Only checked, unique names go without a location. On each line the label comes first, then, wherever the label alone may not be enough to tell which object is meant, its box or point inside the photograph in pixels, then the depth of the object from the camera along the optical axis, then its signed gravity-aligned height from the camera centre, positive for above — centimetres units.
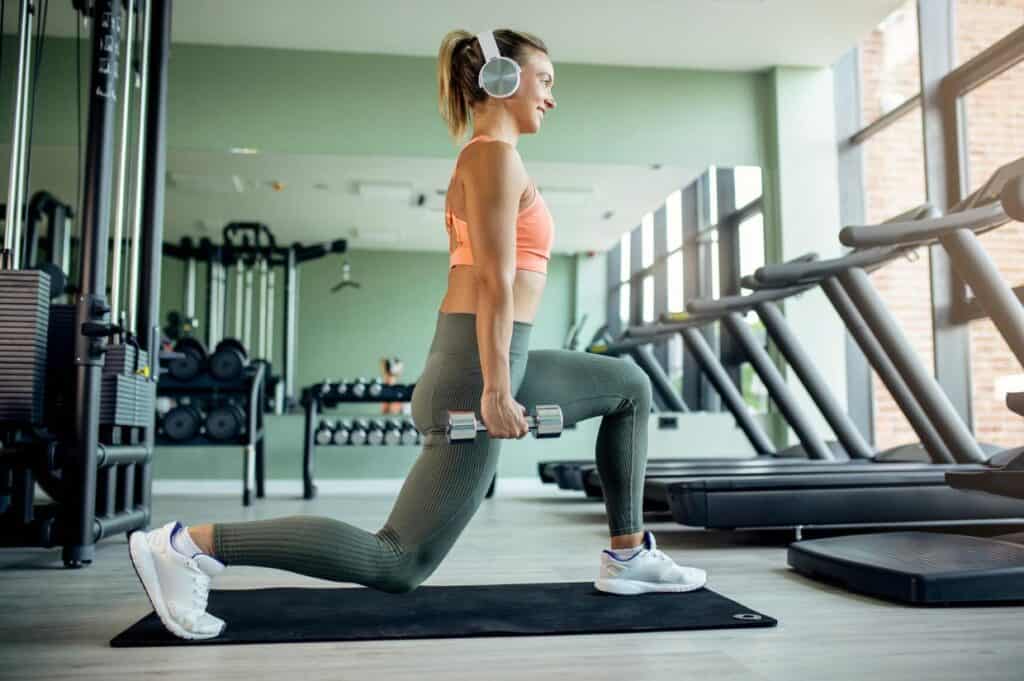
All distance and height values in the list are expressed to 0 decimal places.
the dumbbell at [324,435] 601 -19
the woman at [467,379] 157 +5
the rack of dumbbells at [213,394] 517 +7
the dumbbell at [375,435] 615 -19
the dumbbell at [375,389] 581 +12
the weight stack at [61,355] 286 +17
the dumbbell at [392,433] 616 -18
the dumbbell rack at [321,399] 577 +5
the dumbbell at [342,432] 605 -17
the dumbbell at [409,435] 617 -19
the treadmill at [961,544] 191 -34
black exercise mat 169 -43
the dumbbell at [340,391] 582 +10
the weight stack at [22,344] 265 +19
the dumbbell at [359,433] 610 -17
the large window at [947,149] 473 +152
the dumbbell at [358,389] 580 +12
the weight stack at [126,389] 304 +6
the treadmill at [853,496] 300 -30
